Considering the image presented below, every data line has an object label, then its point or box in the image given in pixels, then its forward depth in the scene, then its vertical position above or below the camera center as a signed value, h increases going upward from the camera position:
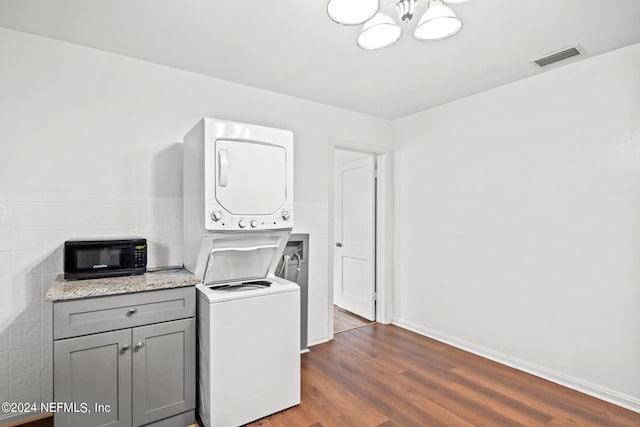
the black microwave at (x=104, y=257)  2.02 -0.25
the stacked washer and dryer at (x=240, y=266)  2.02 -0.34
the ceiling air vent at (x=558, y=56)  2.35 +1.20
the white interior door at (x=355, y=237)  4.12 -0.27
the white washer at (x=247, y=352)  2.00 -0.87
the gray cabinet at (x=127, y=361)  1.75 -0.83
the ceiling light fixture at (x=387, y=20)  1.54 +1.00
